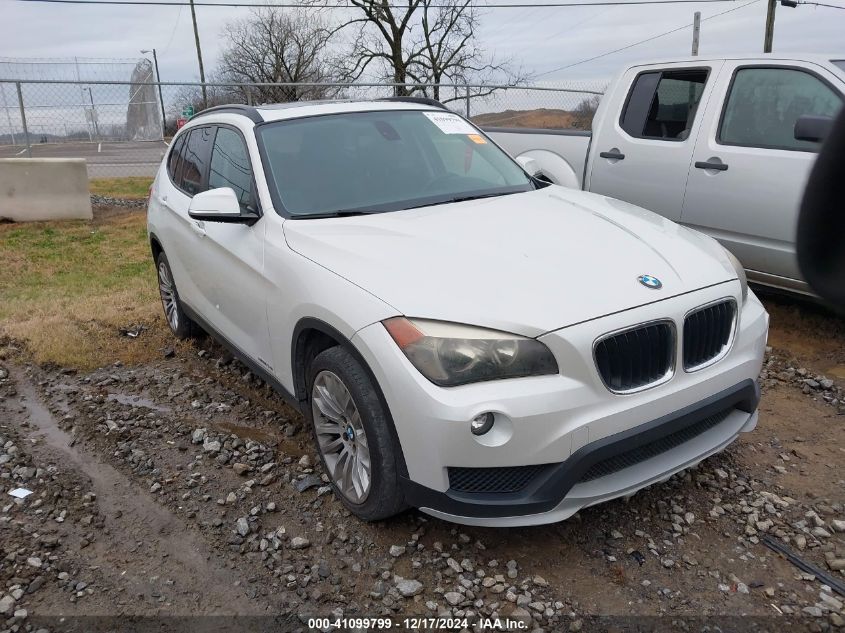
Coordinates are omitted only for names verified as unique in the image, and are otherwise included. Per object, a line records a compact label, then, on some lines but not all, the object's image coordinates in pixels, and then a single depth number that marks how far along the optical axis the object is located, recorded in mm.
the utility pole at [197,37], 38250
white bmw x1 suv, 2547
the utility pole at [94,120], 20062
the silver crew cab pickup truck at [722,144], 4863
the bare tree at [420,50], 30422
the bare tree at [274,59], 36344
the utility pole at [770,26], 24706
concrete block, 11047
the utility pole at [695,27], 21609
